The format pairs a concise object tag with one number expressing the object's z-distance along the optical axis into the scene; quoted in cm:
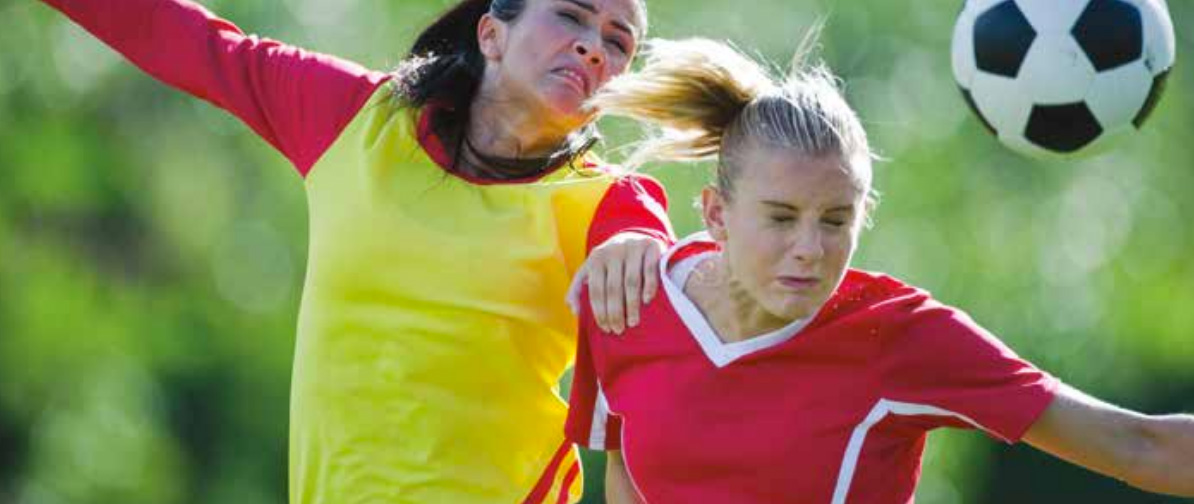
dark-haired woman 1043
